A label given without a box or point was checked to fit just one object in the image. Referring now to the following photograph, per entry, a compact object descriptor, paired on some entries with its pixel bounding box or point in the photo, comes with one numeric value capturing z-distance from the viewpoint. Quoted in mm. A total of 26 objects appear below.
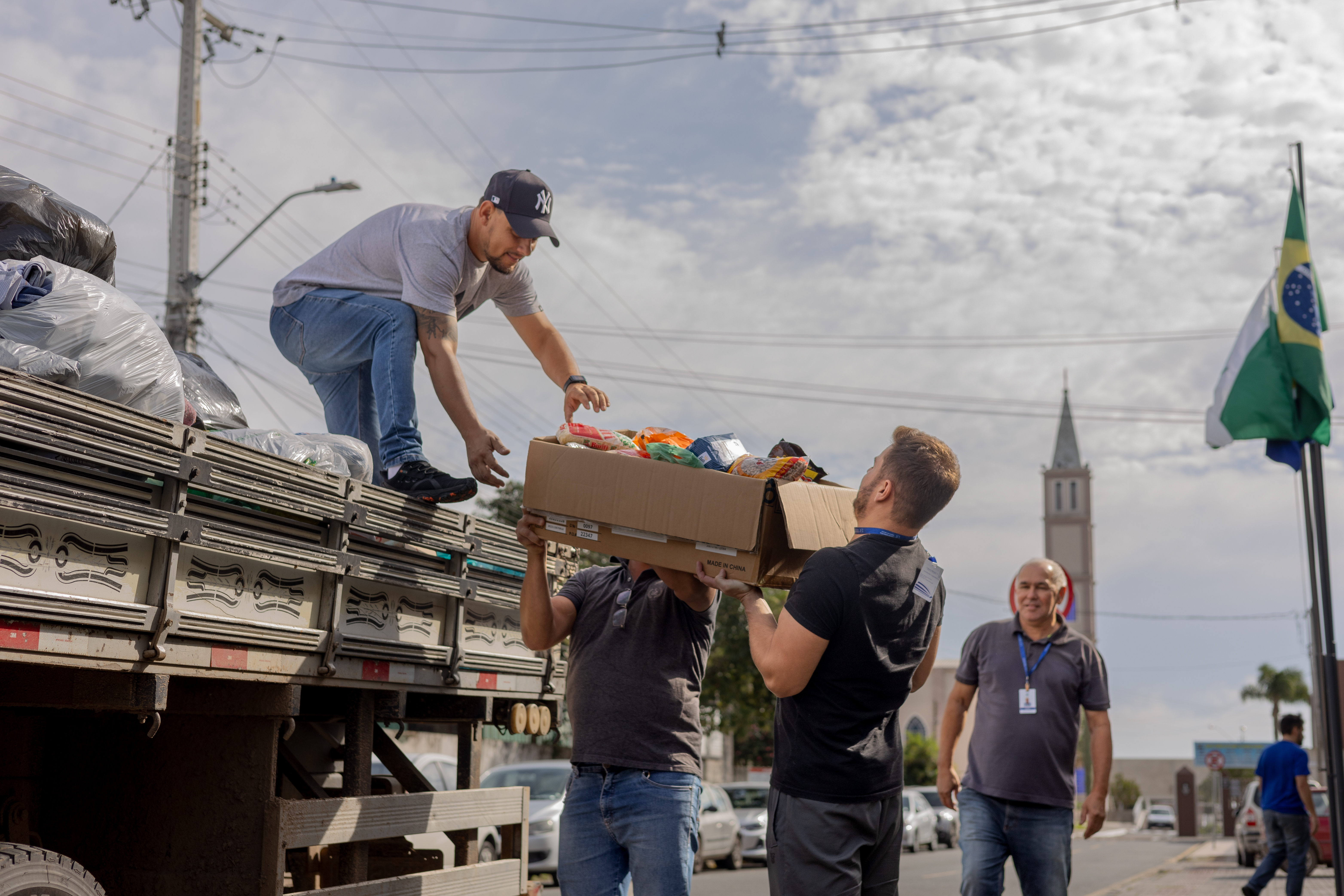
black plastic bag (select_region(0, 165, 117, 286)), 4266
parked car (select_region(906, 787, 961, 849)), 31734
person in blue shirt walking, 11648
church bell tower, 116062
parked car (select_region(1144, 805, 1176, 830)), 69812
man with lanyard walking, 5520
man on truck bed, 4789
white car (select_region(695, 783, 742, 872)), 17938
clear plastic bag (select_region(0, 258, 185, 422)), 3498
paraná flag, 9336
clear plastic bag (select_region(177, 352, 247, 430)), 4770
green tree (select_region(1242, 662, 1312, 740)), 67625
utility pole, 17969
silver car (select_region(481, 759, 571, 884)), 14281
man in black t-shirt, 3424
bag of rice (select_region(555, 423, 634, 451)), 4090
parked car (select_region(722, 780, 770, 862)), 19656
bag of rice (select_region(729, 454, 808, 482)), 3867
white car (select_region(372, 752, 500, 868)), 6062
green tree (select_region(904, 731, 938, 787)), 53750
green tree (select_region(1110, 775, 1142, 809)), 94062
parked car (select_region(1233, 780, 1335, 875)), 18766
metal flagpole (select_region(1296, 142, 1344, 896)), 7859
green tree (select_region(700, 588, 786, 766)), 29562
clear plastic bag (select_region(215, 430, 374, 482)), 4293
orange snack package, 4125
